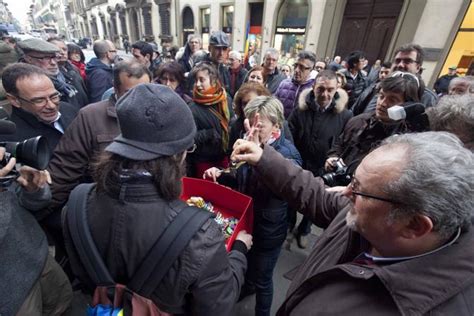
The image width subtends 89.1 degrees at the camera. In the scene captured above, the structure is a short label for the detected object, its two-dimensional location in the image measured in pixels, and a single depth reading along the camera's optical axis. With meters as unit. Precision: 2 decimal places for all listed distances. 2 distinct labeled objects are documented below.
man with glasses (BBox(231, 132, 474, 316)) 0.72
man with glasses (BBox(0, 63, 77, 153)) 1.79
